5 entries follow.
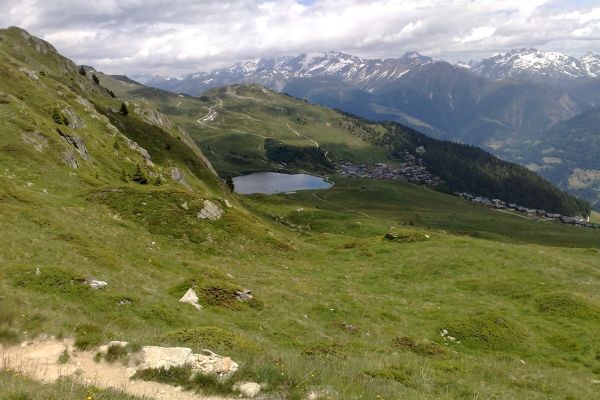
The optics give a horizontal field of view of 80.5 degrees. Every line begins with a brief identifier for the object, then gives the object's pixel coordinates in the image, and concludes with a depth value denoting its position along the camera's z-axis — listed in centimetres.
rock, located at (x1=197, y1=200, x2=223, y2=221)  4672
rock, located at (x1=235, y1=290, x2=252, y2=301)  2886
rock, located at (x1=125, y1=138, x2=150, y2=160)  8251
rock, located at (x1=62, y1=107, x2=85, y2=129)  7025
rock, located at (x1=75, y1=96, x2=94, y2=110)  8801
